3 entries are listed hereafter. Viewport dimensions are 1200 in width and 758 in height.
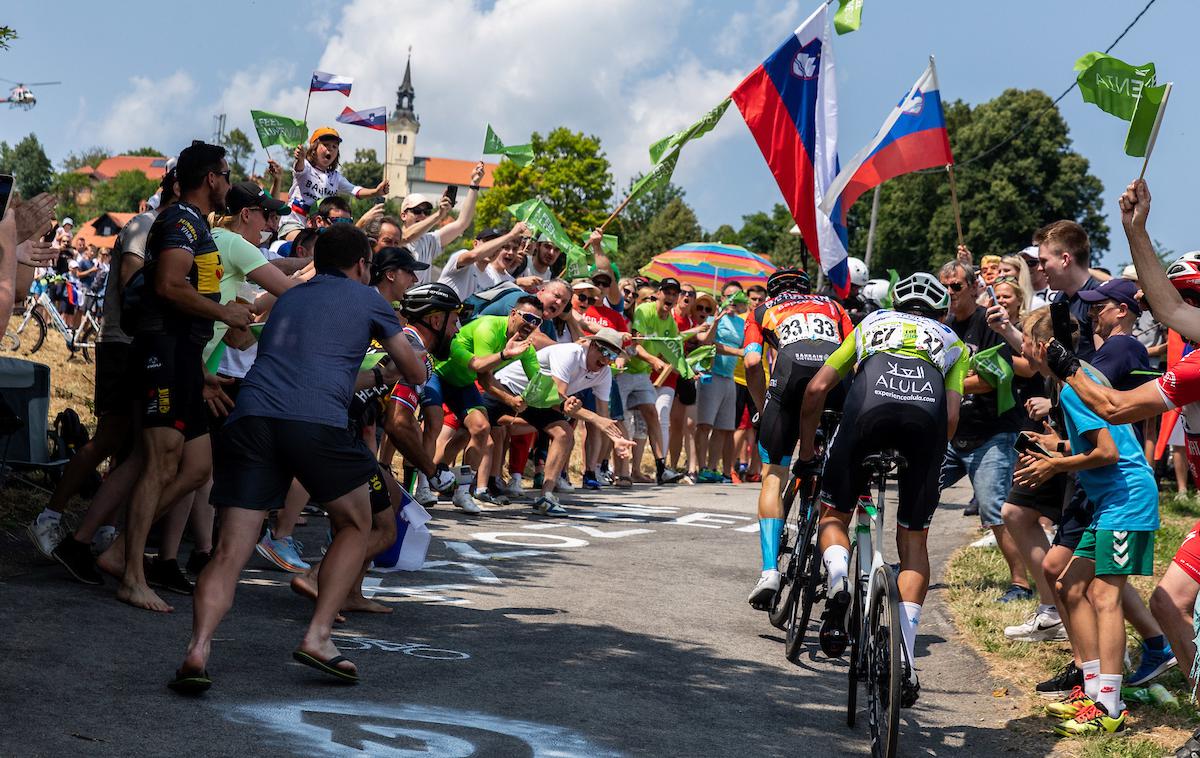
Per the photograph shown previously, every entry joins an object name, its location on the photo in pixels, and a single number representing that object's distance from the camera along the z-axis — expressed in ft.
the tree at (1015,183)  215.72
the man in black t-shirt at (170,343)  22.41
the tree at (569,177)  212.43
